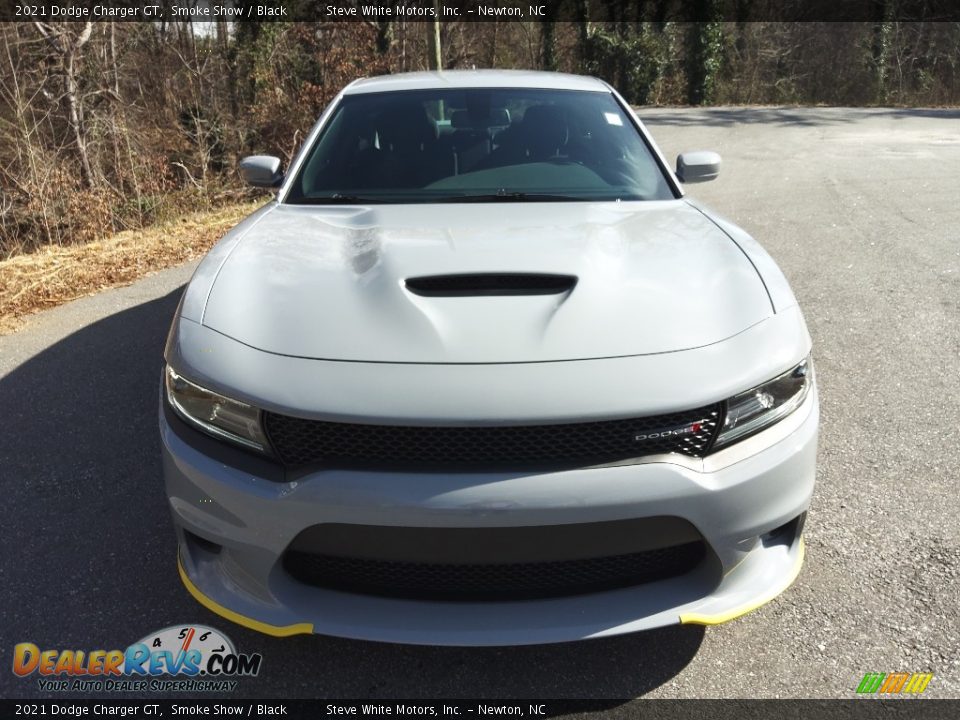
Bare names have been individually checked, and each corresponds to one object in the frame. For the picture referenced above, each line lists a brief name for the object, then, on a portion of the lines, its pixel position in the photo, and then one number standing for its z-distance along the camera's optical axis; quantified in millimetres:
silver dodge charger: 1743
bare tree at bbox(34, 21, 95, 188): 11703
